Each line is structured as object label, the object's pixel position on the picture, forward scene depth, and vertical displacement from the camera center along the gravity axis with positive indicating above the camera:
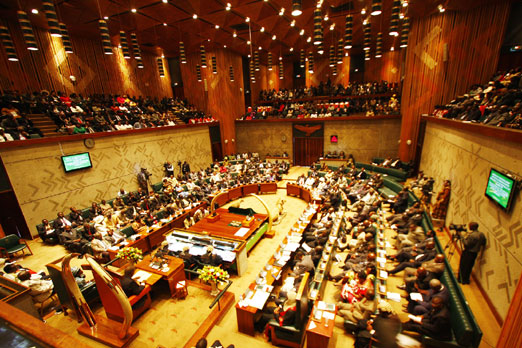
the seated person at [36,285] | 5.11 -3.51
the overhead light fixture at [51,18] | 5.00 +2.22
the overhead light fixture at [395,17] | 5.27 +2.03
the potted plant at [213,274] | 5.02 -3.37
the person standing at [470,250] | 5.04 -3.22
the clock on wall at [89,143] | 10.64 -0.96
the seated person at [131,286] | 4.82 -3.41
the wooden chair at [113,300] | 4.46 -3.58
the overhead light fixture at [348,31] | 6.68 +2.15
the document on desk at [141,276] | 5.31 -3.60
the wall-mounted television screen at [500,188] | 4.30 -1.75
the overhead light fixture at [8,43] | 6.22 +2.25
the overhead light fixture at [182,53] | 10.42 +2.76
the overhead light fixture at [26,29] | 5.15 +2.12
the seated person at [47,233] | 8.38 -3.83
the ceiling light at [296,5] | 4.88 +2.12
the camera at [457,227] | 5.51 -2.96
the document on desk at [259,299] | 4.61 -3.72
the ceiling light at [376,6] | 5.02 +2.06
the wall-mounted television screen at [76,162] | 9.95 -1.70
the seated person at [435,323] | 3.72 -3.56
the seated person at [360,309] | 4.25 -3.70
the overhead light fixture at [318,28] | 5.98 +2.05
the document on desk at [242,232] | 7.30 -3.72
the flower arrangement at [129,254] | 5.67 -3.22
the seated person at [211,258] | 5.95 -3.62
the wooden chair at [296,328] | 4.00 -3.82
